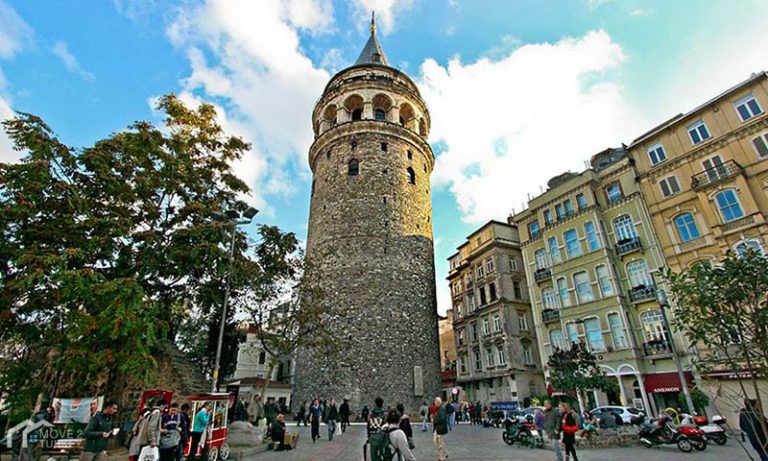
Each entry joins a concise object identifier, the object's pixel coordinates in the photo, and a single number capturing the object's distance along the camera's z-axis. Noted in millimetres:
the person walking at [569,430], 8219
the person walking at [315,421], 12242
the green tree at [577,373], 17103
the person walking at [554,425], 8252
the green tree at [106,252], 9109
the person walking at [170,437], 6938
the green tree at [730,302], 5871
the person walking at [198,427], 8039
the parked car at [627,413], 15344
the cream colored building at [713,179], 17062
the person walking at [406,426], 7756
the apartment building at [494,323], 25062
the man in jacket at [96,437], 6875
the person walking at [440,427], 8398
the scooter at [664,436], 10547
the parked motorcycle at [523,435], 11422
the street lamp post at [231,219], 11112
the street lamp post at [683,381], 14961
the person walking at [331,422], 12797
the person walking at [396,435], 5266
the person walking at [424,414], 16328
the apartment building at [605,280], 19016
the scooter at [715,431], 11680
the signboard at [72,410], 9798
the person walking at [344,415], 15461
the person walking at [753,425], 5492
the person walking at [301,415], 18653
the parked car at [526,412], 17236
